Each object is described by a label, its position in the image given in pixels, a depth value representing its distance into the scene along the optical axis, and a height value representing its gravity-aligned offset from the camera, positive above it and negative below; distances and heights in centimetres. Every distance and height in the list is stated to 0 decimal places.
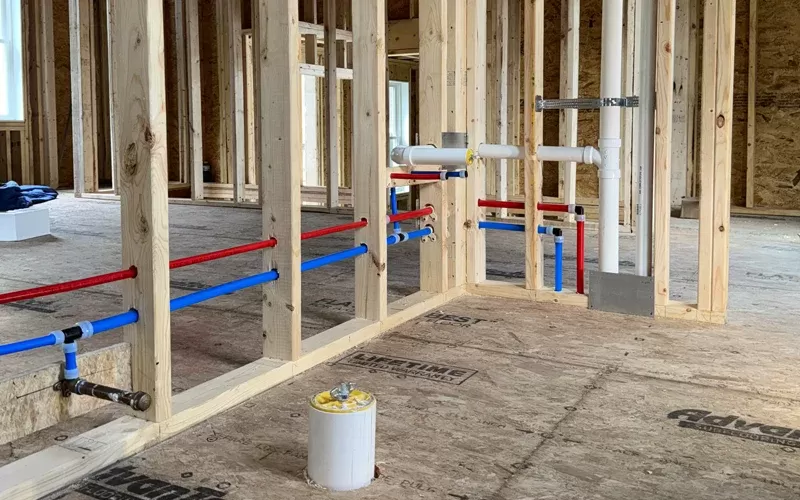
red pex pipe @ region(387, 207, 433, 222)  378 -21
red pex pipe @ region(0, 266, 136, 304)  199 -29
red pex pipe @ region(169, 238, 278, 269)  248 -26
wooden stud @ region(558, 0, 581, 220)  631 +67
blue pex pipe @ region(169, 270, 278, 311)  249 -39
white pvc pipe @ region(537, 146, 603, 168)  388 +7
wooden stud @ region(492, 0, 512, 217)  769 +80
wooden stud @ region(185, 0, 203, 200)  897 +104
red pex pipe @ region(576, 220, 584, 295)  412 -47
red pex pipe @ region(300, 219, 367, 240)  311 -23
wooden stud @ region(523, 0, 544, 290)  404 +17
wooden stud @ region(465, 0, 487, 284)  430 +25
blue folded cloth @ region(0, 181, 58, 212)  625 -18
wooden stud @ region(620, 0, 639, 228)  648 +33
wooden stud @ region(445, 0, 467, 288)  413 +30
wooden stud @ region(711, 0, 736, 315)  355 +8
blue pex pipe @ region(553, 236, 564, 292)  409 -49
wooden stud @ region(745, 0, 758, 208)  802 +65
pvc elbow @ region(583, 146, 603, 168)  387 +6
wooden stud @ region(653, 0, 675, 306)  362 +17
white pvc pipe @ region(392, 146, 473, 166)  383 +7
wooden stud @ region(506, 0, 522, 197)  855 +109
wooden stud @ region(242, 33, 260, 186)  937 +69
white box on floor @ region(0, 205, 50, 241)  616 -38
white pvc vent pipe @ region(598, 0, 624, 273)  375 +15
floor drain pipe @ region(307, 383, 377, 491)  200 -67
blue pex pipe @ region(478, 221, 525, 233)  425 -30
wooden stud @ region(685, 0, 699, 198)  812 +60
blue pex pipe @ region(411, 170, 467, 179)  400 -2
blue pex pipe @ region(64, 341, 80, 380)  218 -51
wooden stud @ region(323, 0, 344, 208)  833 +61
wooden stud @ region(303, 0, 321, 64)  904 +156
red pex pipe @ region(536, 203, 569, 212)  415 -20
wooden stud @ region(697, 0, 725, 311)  359 +8
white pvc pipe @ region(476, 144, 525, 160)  419 +9
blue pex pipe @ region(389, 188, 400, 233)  403 -16
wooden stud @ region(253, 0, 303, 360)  284 +3
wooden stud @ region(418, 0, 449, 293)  406 +32
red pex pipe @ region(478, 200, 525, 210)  433 -19
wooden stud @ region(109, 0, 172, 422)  222 -2
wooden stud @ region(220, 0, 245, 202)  884 +87
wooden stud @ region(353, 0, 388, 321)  343 +9
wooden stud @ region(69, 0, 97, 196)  907 +86
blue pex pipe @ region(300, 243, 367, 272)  314 -35
